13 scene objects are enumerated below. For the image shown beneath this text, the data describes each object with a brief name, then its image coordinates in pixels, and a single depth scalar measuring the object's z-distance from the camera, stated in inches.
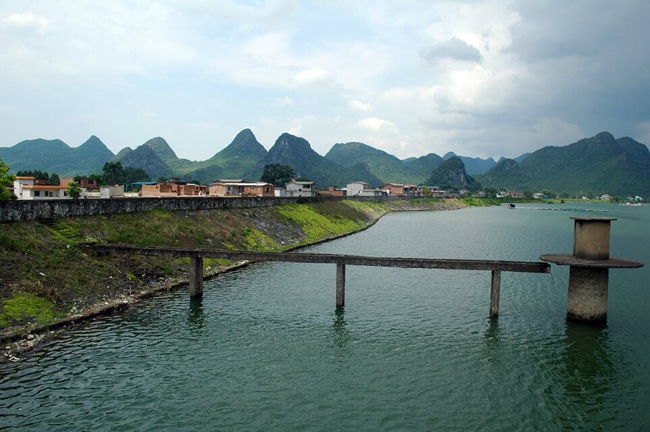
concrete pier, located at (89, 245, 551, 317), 1205.1
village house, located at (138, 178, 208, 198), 4269.2
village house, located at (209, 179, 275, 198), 4810.5
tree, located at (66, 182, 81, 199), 3728.1
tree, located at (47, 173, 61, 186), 5396.7
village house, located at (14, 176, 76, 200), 3499.0
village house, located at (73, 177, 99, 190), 4697.3
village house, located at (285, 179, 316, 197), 6722.4
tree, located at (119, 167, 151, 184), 7150.6
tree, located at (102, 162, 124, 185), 6594.5
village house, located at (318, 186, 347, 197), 7030.0
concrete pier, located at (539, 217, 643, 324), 1169.4
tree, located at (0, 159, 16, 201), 2459.4
